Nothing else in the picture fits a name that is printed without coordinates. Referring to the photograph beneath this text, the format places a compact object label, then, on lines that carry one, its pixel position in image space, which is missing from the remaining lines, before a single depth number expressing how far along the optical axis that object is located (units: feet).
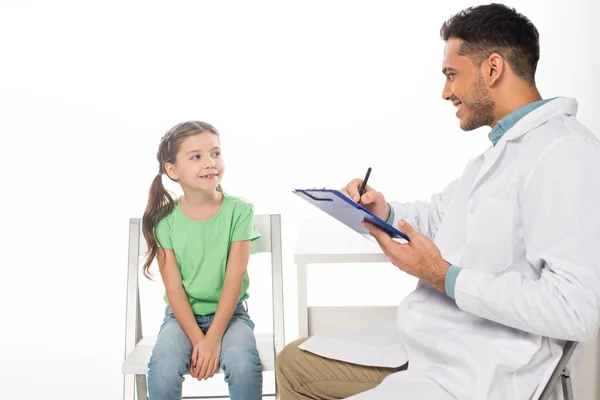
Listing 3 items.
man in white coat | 4.46
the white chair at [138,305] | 7.40
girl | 7.27
